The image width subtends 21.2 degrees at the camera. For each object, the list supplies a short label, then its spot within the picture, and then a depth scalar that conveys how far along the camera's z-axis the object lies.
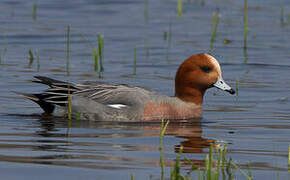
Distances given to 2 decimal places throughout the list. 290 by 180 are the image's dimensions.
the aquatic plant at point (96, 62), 12.63
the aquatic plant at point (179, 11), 18.66
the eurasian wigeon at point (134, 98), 9.38
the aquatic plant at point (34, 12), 18.27
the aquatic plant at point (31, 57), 13.57
